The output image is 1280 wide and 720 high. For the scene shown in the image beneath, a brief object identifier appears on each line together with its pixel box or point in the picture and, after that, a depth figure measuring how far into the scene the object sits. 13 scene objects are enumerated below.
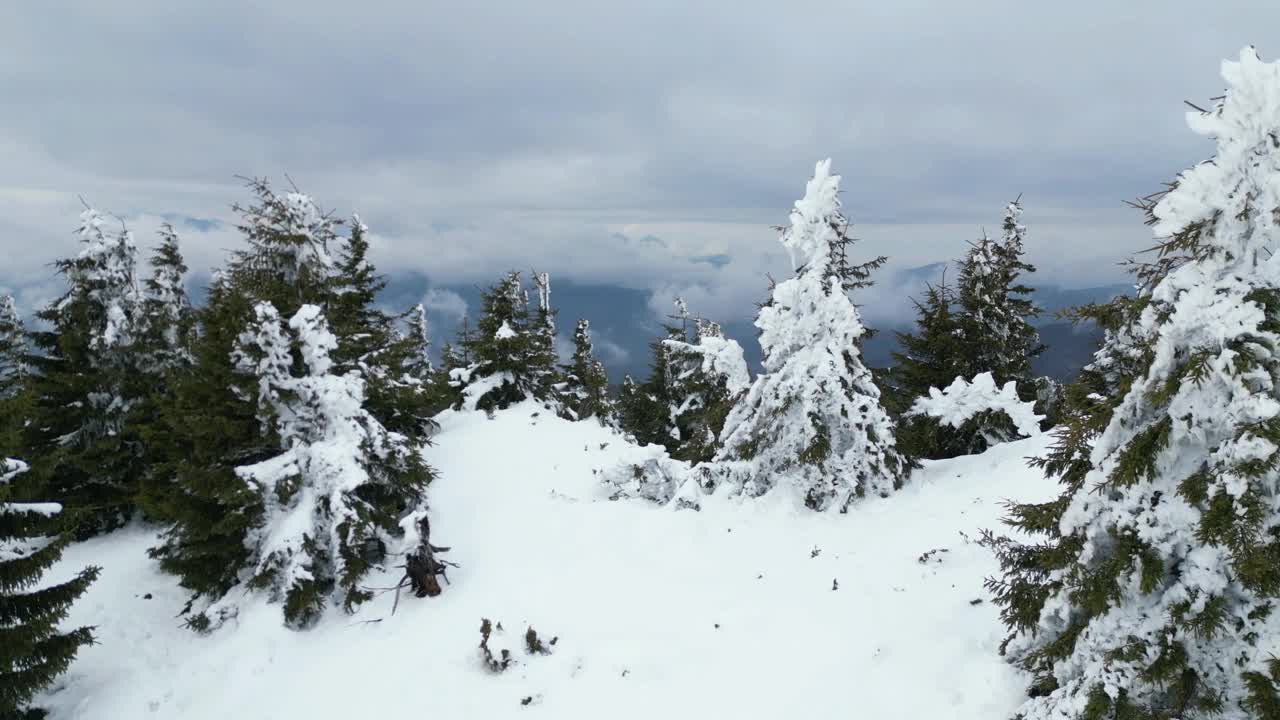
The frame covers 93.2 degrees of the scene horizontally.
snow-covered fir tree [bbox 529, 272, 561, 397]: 25.41
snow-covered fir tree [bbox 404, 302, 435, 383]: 41.75
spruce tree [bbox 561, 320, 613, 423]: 27.48
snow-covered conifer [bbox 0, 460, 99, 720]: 9.07
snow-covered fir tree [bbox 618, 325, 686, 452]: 33.91
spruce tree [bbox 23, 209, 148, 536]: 17.16
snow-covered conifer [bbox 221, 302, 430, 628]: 11.35
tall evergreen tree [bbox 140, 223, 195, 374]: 18.12
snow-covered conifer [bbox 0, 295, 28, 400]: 27.05
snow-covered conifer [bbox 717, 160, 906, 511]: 14.19
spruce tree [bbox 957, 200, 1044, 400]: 24.34
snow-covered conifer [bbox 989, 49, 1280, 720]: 5.02
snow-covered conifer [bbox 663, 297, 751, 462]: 18.17
